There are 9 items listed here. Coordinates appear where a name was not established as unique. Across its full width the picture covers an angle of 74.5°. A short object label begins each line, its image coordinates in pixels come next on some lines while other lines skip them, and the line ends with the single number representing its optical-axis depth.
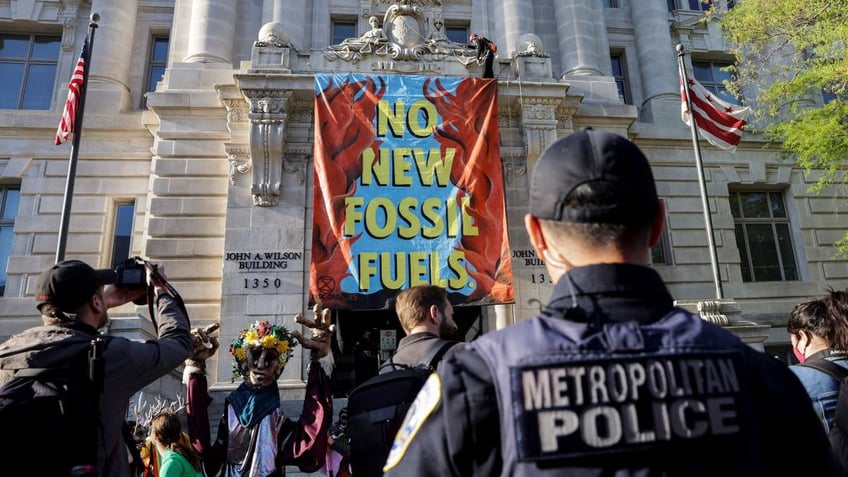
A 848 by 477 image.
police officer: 1.30
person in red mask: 3.26
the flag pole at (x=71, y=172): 10.96
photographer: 2.56
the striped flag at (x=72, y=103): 11.69
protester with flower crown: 4.22
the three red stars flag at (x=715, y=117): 13.29
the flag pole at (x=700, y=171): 13.20
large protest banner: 12.50
